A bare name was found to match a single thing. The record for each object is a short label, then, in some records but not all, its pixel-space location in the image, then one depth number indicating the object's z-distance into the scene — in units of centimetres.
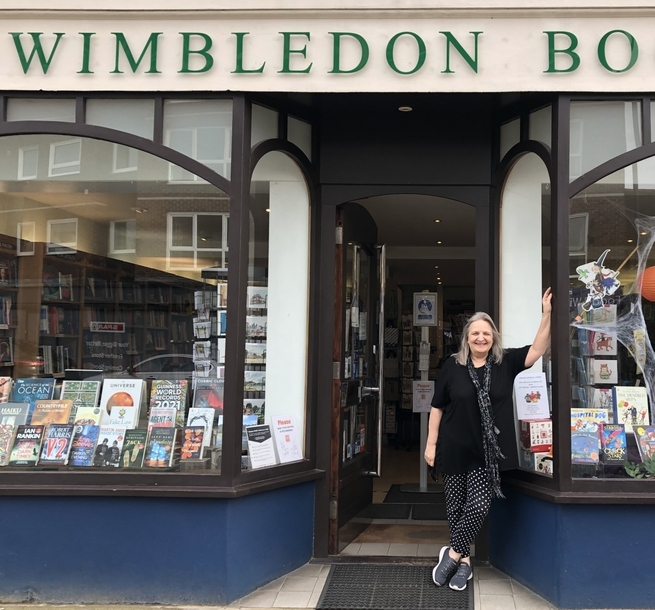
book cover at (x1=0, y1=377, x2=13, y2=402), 477
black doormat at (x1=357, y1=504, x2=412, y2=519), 578
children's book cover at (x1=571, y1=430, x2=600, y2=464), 419
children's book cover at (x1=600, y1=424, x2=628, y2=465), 425
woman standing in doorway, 412
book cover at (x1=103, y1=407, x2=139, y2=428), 454
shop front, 413
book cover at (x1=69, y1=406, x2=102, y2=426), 456
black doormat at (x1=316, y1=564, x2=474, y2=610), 399
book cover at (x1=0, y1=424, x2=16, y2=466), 439
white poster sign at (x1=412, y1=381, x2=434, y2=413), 739
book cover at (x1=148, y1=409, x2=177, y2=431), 451
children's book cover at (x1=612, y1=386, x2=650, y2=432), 436
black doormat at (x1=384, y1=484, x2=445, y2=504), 628
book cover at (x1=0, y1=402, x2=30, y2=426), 457
